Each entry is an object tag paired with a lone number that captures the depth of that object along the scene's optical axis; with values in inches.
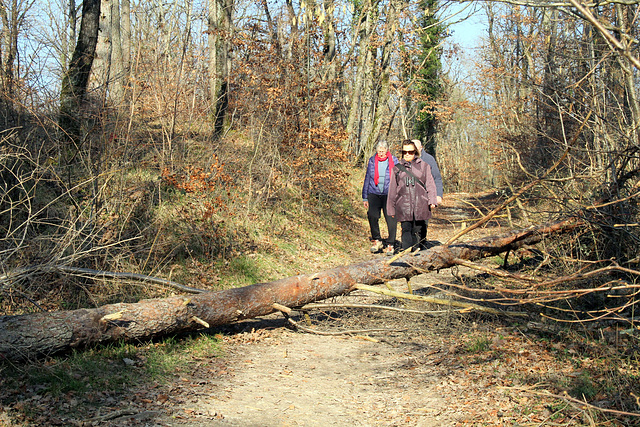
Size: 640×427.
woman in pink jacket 347.3
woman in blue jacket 431.2
